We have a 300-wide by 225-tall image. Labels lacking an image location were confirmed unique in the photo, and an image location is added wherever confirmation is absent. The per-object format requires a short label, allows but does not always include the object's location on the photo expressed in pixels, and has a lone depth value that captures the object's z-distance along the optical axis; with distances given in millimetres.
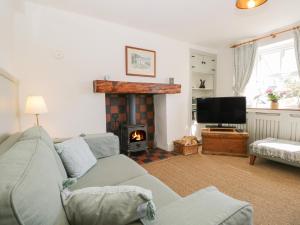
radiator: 3001
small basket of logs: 3420
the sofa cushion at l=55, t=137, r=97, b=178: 1418
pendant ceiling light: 1512
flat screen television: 3357
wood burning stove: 3166
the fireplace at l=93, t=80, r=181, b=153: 3129
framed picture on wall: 3145
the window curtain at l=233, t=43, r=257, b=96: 3658
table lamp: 2078
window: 3250
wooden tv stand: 3265
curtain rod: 3031
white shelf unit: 4182
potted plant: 3271
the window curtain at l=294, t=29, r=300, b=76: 2953
